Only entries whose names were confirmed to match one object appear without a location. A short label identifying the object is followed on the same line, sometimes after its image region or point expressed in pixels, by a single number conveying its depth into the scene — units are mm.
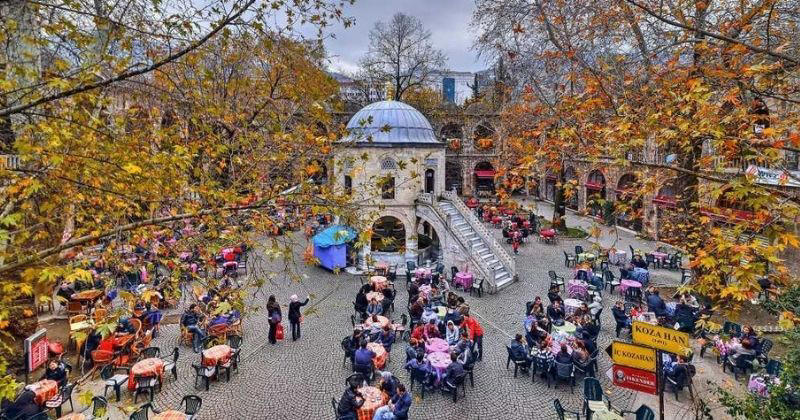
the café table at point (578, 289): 18062
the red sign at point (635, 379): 7699
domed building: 22594
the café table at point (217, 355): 11750
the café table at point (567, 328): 13617
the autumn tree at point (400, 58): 39250
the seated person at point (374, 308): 15195
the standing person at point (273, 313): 14102
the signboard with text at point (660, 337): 7038
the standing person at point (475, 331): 12758
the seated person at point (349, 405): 9406
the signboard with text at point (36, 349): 11383
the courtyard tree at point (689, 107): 5754
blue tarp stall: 22469
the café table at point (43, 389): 9945
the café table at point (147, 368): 11102
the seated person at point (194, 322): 13742
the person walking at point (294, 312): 14430
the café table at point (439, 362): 11312
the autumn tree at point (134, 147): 5574
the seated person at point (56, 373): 10766
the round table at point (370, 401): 9594
